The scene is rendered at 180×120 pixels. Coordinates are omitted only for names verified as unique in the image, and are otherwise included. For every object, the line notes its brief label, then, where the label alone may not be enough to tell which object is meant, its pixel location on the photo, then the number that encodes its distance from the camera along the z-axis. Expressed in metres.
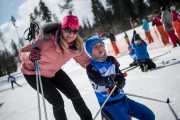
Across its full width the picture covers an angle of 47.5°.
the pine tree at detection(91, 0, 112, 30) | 60.22
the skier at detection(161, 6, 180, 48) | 8.69
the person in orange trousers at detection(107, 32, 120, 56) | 14.40
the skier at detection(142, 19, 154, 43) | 12.66
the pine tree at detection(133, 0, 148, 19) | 57.00
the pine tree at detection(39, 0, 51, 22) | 50.38
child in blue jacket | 2.70
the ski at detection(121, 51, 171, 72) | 7.31
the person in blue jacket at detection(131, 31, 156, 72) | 6.34
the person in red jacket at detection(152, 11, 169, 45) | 10.40
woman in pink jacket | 2.97
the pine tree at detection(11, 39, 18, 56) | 84.31
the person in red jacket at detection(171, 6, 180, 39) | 9.31
